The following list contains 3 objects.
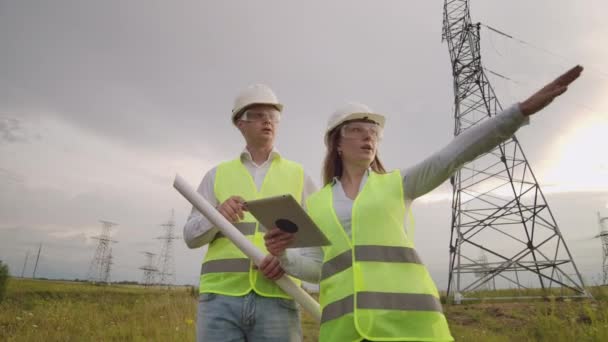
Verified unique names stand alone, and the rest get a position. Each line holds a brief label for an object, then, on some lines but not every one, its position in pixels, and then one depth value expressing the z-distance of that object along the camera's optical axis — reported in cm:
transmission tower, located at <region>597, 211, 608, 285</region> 4597
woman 215
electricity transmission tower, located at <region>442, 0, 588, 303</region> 1338
